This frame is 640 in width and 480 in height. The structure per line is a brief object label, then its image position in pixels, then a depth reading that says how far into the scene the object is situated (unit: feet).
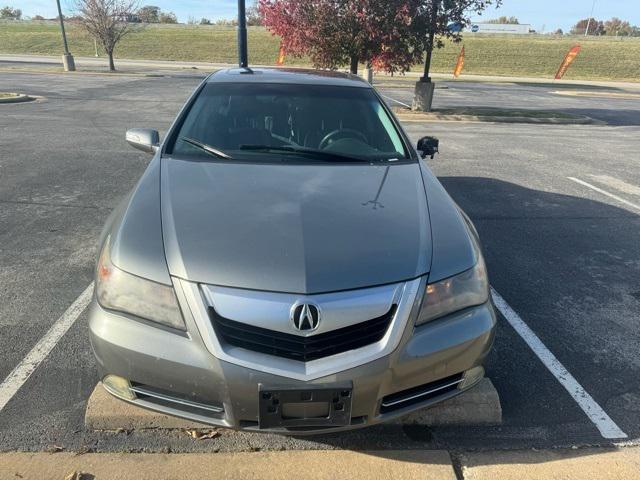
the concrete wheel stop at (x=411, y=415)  8.07
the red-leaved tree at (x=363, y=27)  40.11
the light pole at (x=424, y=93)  48.01
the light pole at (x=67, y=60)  89.35
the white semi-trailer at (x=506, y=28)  295.50
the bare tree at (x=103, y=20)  93.35
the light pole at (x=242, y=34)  40.41
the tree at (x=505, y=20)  394.73
